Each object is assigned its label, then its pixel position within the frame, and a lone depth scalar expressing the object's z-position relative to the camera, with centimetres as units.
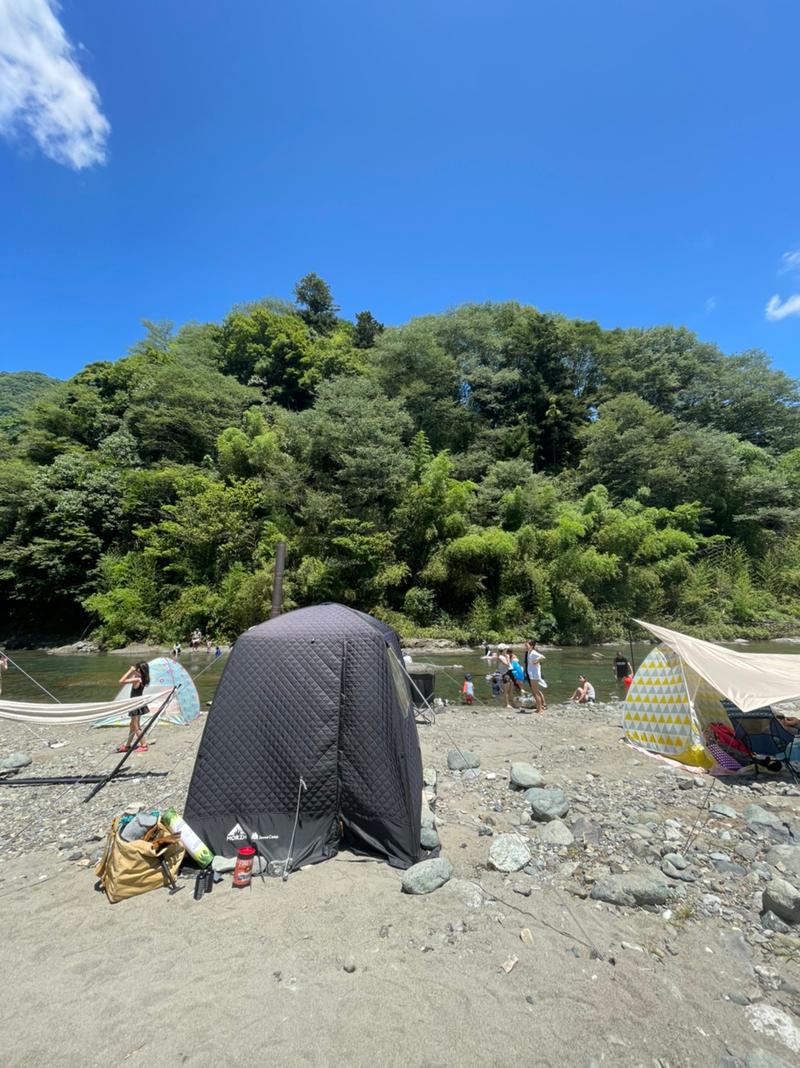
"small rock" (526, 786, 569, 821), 544
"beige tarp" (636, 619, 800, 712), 631
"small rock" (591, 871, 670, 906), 389
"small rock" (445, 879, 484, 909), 397
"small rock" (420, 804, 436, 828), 524
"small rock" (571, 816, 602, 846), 493
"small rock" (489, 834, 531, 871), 447
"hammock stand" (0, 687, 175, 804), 689
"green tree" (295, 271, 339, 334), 4891
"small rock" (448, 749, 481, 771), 725
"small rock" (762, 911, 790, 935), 359
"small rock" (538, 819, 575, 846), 490
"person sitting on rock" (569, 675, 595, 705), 1278
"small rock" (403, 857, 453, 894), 410
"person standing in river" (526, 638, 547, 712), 1149
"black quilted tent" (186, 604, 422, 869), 452
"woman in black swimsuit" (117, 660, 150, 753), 789
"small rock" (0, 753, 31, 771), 759
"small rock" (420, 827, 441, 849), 479
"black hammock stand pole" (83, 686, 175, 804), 615
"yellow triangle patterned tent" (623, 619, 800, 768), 653
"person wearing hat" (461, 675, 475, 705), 1271
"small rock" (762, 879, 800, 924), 364
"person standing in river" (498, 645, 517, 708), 1200
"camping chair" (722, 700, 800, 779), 696
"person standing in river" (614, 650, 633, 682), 1423
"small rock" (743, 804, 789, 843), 503
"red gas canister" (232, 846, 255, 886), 419
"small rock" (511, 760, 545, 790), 638
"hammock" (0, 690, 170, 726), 650
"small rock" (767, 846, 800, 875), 441
